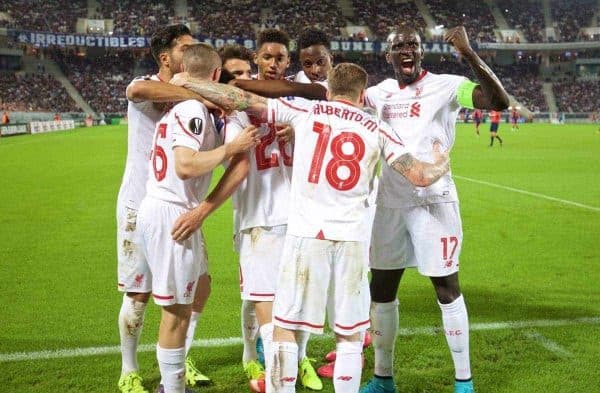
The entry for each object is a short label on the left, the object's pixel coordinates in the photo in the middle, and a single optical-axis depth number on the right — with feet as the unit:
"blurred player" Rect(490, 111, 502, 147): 85.81
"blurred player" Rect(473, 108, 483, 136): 119.68
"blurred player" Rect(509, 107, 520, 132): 140.36
